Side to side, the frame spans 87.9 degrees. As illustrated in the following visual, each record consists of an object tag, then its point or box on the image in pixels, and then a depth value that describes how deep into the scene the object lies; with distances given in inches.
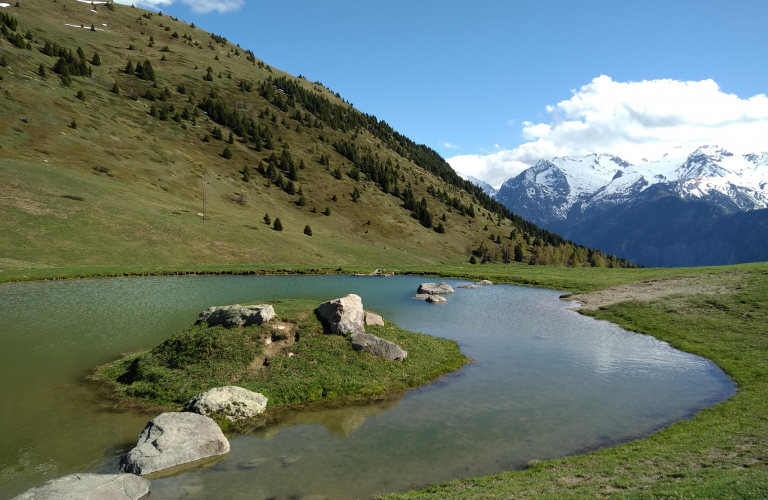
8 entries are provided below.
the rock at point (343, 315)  1162.0
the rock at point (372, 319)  1275.8
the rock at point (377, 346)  1135.0
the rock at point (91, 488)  515.5
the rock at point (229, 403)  809.5
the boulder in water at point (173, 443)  639.2
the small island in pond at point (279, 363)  941.8
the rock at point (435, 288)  2748.5
